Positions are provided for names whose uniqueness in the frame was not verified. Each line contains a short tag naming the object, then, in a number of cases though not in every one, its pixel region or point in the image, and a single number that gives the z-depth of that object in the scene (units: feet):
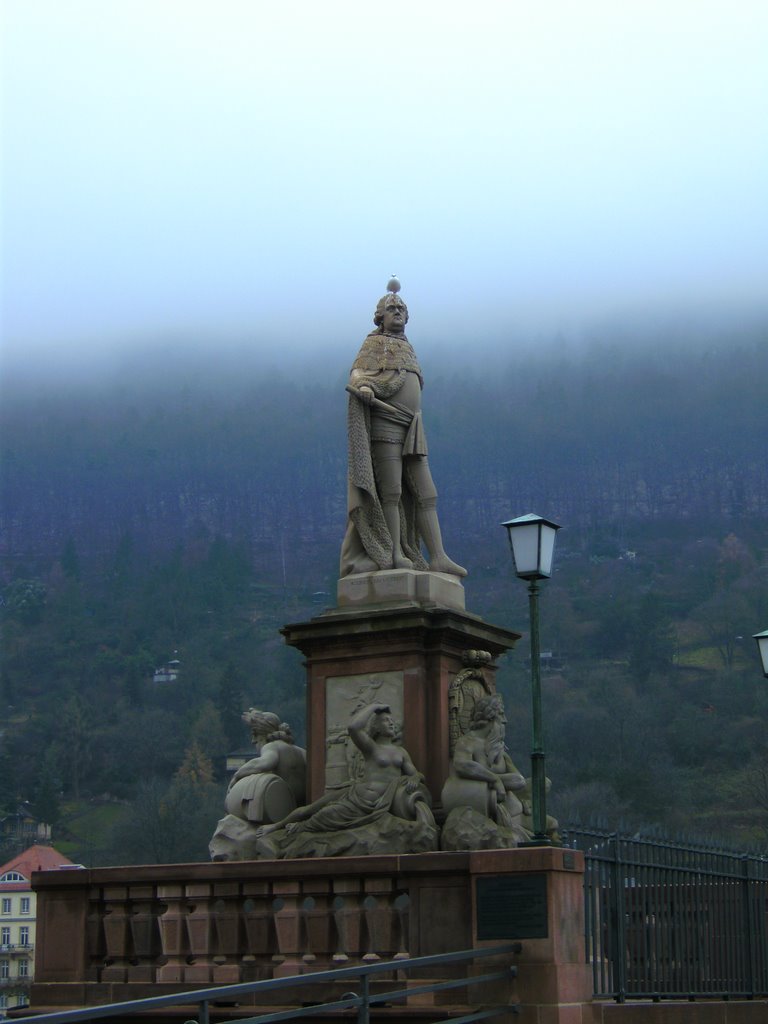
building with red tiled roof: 245.86
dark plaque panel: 38.17
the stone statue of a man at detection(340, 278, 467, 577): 54.80
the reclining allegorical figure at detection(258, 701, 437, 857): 47.01
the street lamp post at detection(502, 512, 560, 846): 42.50
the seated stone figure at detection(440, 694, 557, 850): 47.03
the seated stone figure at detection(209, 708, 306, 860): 50.16
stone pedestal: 50.21
